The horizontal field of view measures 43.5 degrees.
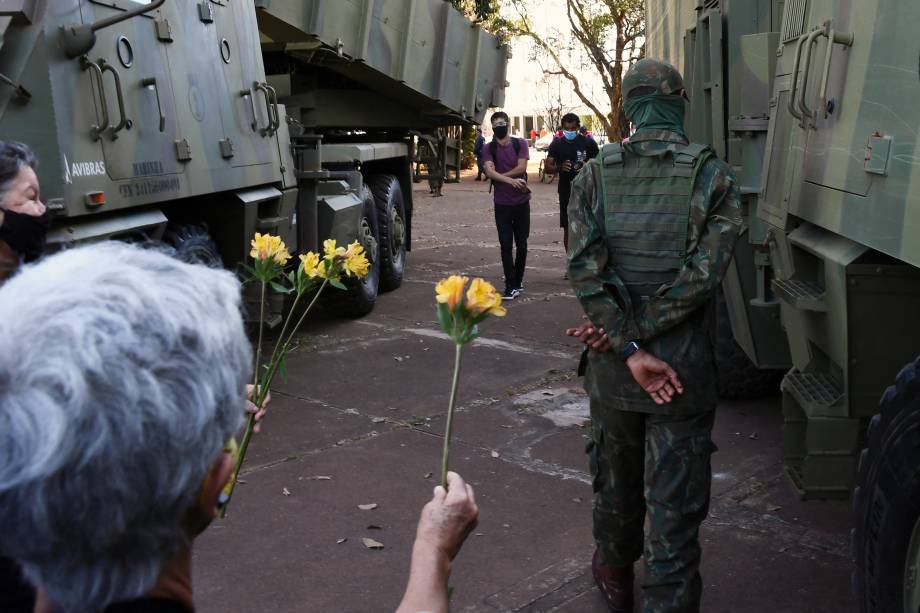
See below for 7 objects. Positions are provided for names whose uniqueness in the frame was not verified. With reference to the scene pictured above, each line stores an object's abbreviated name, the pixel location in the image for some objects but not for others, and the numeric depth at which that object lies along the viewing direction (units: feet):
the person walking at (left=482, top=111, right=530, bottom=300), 32.94
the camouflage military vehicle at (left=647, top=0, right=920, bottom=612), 8.93
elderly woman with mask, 10.11
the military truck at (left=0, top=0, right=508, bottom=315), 16.46
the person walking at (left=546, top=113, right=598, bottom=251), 36.78
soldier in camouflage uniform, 10.91
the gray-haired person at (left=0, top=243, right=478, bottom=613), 3.91
